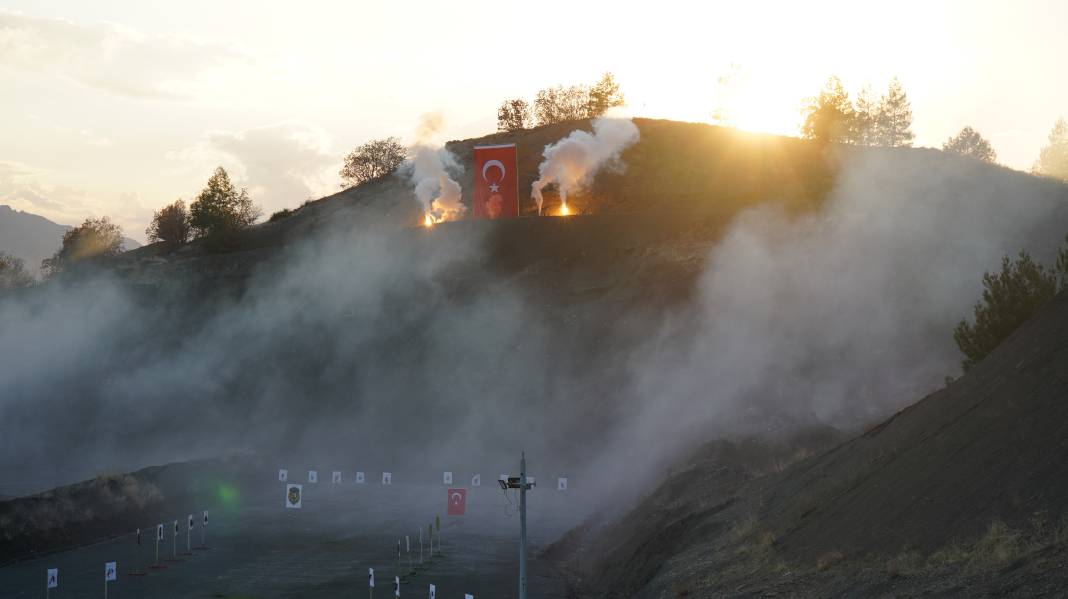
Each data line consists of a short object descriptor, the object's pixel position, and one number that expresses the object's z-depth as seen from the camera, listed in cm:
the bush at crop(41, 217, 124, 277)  14112
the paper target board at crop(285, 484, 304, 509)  4206
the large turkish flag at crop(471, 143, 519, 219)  9844
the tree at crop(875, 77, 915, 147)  13838
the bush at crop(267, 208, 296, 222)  12262
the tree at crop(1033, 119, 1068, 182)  13788
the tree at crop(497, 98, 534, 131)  15488
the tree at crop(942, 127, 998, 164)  15138
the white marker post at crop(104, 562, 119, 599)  2906
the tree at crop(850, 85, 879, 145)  13038
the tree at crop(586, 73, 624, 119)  14488
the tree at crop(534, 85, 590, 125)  15662
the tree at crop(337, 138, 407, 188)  15138
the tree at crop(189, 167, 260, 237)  11852
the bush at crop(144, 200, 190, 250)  12244
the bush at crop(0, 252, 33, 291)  13736
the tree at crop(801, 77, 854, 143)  11788
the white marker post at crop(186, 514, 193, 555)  4070
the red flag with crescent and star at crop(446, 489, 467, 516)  3859
